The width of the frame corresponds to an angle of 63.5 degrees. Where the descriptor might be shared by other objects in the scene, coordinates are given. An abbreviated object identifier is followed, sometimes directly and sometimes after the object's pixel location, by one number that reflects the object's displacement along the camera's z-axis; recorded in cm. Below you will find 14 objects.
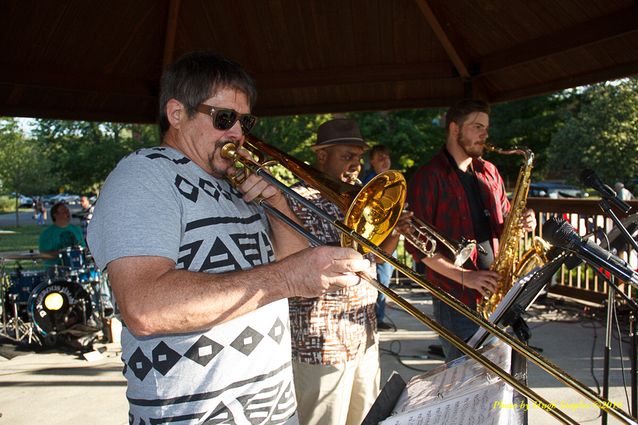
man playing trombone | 146
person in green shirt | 771
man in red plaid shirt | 330
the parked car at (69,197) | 4148
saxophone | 352
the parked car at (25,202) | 4390
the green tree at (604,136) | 1842
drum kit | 654
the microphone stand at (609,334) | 235
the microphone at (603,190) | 247
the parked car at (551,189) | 2525
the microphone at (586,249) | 164
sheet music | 130
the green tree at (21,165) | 2730
